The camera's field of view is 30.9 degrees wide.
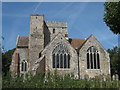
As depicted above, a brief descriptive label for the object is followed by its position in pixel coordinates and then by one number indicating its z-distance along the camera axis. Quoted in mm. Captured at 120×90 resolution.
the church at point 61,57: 36844
